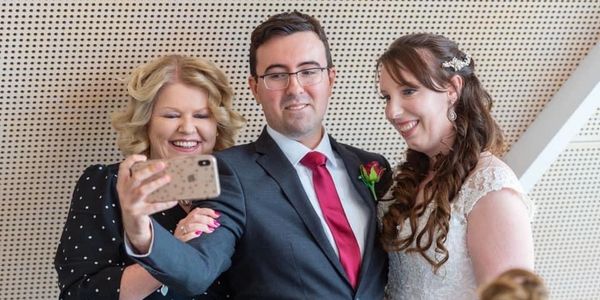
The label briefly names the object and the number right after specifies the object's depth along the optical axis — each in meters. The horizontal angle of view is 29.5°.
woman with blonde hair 3.42
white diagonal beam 4.55
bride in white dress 3.39
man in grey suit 3.41
